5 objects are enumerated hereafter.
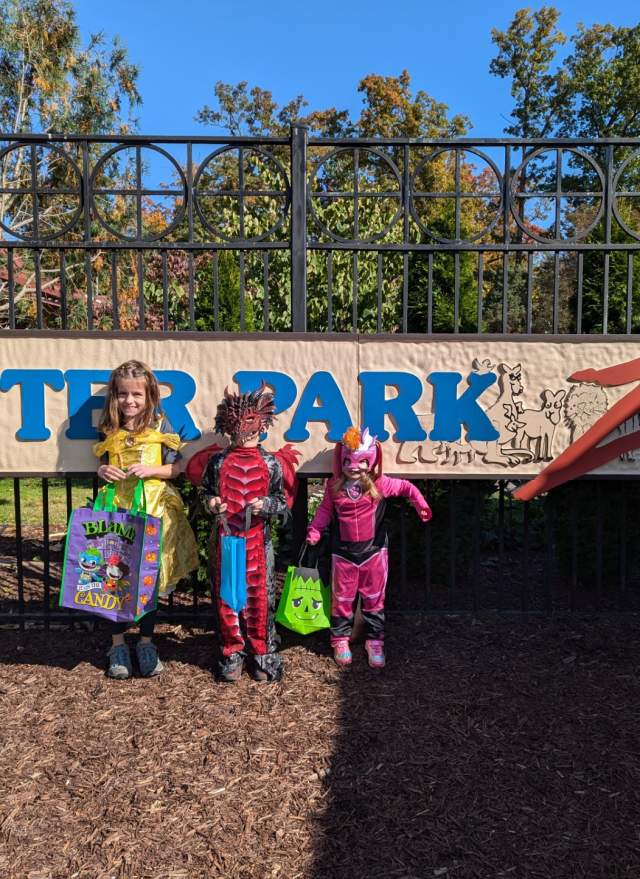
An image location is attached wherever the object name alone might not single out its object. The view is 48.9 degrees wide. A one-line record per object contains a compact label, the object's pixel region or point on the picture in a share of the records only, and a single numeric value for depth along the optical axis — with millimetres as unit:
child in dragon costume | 3590
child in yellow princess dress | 3672
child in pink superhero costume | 3797
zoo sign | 4000
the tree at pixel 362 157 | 8133
